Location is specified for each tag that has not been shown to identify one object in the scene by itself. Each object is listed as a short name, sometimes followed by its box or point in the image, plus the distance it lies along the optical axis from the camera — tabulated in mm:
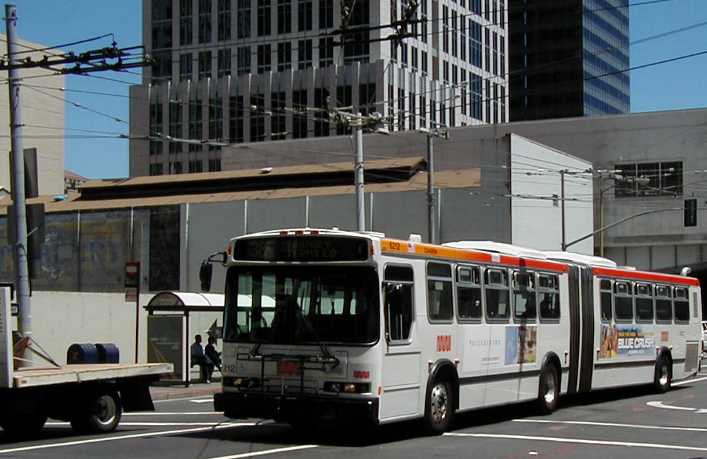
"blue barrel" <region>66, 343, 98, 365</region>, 20484
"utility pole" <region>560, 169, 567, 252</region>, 49406
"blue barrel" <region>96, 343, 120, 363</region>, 20891
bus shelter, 29438
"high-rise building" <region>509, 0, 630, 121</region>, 132250
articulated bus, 14719
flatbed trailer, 15242
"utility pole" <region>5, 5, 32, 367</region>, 22500
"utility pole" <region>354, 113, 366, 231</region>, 33656
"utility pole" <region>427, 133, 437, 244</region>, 39031
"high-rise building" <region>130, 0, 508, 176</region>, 94625
